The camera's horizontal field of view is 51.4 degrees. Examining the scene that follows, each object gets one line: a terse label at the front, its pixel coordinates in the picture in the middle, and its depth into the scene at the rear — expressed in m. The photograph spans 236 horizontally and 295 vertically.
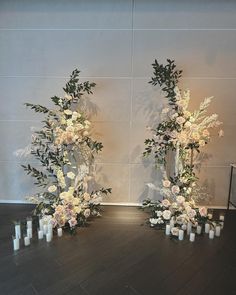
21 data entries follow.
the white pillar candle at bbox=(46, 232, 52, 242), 2.18
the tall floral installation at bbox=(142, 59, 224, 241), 2.34
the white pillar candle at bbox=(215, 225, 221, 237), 2.32
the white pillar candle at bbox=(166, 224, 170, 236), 2.34
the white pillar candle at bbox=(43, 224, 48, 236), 2.24
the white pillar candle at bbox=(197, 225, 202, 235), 2.34
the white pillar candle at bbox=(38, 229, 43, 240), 2.22
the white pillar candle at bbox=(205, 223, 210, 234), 2.36
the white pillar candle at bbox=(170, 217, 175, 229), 2.38
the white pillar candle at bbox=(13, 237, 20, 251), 2.05
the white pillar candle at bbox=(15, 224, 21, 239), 2.20
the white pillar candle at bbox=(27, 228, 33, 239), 2.21
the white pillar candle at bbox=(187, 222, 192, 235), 2.34
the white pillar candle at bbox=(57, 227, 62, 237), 2.28
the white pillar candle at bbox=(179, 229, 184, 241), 2.25
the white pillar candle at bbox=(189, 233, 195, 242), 2.22
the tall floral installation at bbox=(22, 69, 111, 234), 2.36
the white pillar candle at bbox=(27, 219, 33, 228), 2.32
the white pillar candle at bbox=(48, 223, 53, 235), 2.20
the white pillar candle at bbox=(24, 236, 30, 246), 2.10
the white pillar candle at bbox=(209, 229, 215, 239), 2.28
